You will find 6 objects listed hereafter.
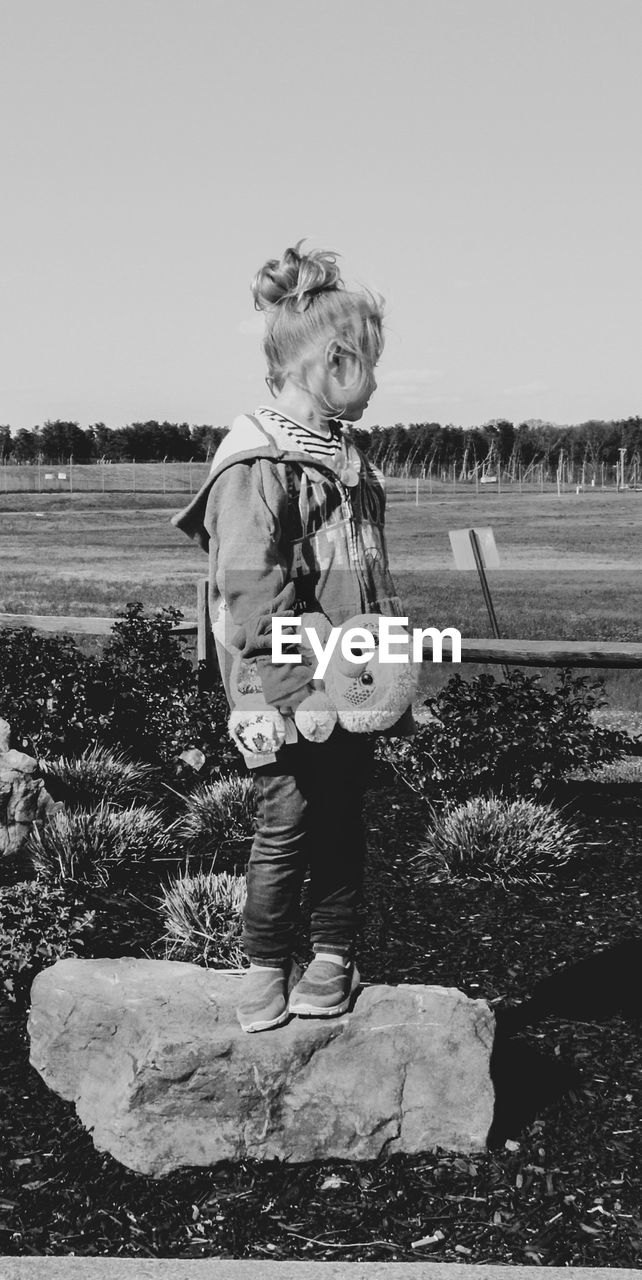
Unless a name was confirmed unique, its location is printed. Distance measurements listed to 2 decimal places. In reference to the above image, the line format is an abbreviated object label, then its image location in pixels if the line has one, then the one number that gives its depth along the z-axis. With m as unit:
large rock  3.11
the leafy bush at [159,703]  6.45
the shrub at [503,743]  5.86
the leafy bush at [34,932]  4.07
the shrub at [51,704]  6.50
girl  2.79
